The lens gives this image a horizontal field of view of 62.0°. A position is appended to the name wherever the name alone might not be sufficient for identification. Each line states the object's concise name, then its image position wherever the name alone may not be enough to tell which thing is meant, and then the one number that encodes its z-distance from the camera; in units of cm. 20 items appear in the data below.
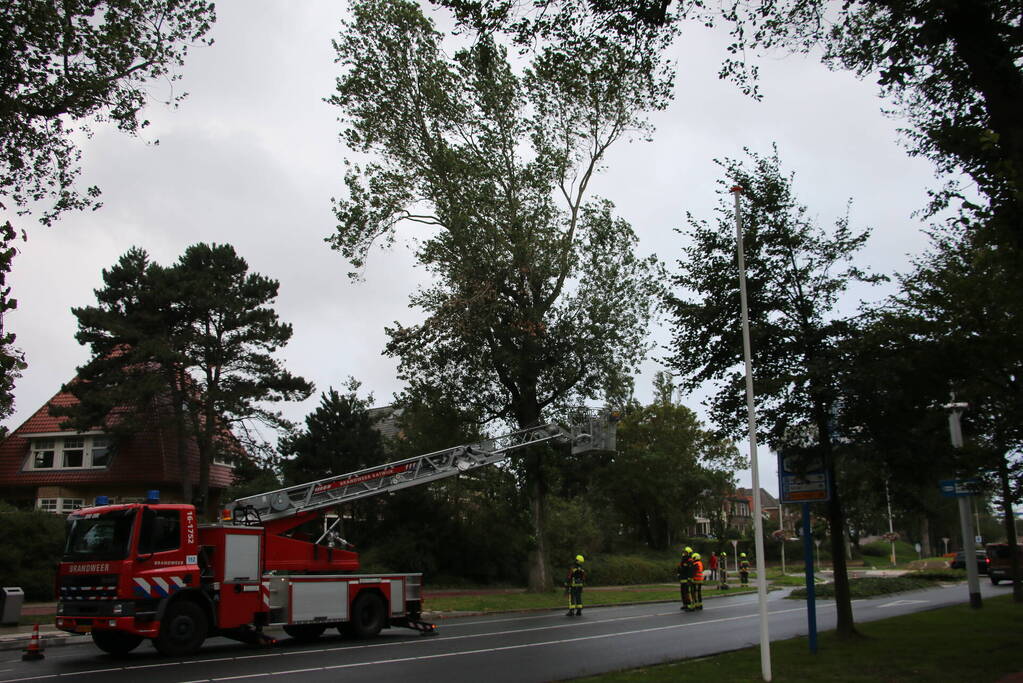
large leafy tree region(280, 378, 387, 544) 3222
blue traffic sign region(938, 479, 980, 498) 1595
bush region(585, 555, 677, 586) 4069
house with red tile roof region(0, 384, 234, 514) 3472
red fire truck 1373
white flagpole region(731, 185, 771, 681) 1003
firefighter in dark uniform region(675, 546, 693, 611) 2464
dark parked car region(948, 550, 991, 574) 4430
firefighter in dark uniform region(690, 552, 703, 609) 2472
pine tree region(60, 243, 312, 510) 3028
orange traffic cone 1355
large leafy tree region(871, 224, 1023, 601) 1401
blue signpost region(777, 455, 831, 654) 1252
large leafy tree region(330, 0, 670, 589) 2908
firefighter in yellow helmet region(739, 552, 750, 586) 4099
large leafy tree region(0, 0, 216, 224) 1469
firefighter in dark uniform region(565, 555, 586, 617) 2338
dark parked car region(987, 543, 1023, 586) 3525
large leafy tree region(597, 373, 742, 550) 5594
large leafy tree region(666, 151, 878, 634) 1399
